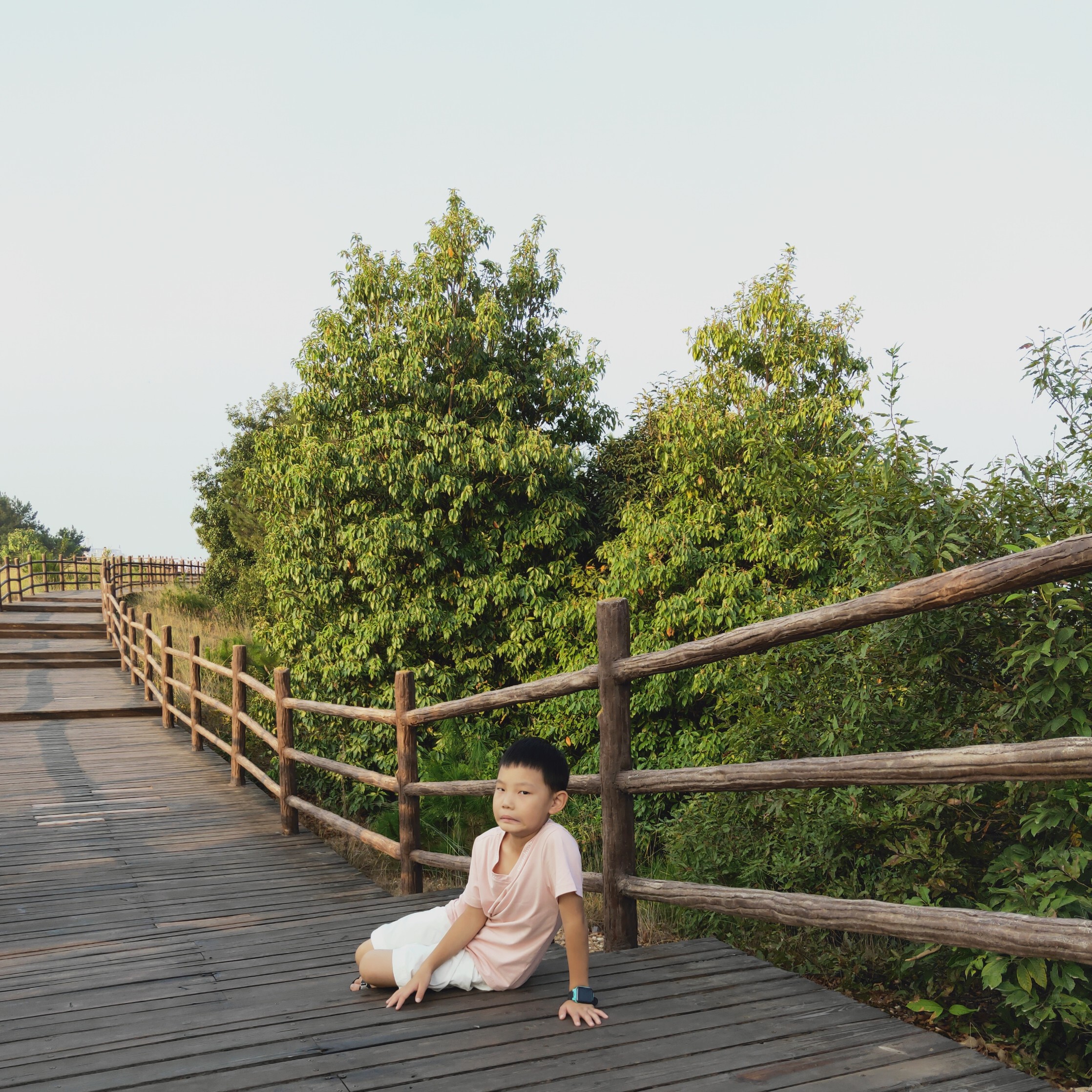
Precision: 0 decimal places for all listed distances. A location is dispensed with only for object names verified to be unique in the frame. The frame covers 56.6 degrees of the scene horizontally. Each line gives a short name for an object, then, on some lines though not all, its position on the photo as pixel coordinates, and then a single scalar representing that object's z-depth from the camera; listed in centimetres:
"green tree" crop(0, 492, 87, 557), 7394
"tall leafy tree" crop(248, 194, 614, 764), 1453
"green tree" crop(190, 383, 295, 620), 2617
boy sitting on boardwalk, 311
